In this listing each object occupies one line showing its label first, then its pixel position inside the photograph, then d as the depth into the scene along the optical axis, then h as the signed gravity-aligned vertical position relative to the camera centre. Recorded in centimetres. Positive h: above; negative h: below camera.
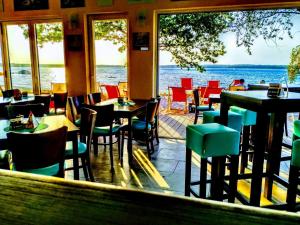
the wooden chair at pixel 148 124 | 380 -86
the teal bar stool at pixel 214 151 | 202 -64
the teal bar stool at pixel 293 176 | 194 -80
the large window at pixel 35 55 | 556 +28
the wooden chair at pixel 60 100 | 486 -60
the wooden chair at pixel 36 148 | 184 -58
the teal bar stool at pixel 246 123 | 302 -63
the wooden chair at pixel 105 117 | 327 -62
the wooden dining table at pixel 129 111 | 353 -58
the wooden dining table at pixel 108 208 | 53 -30
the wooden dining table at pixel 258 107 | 187 -29
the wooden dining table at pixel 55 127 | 223 -56
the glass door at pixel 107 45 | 518 +46
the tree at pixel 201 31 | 530 +88
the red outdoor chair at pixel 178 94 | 756 -74
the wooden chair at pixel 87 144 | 269 -79
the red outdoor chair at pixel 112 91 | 673 -59
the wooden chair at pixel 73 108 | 399 -61
